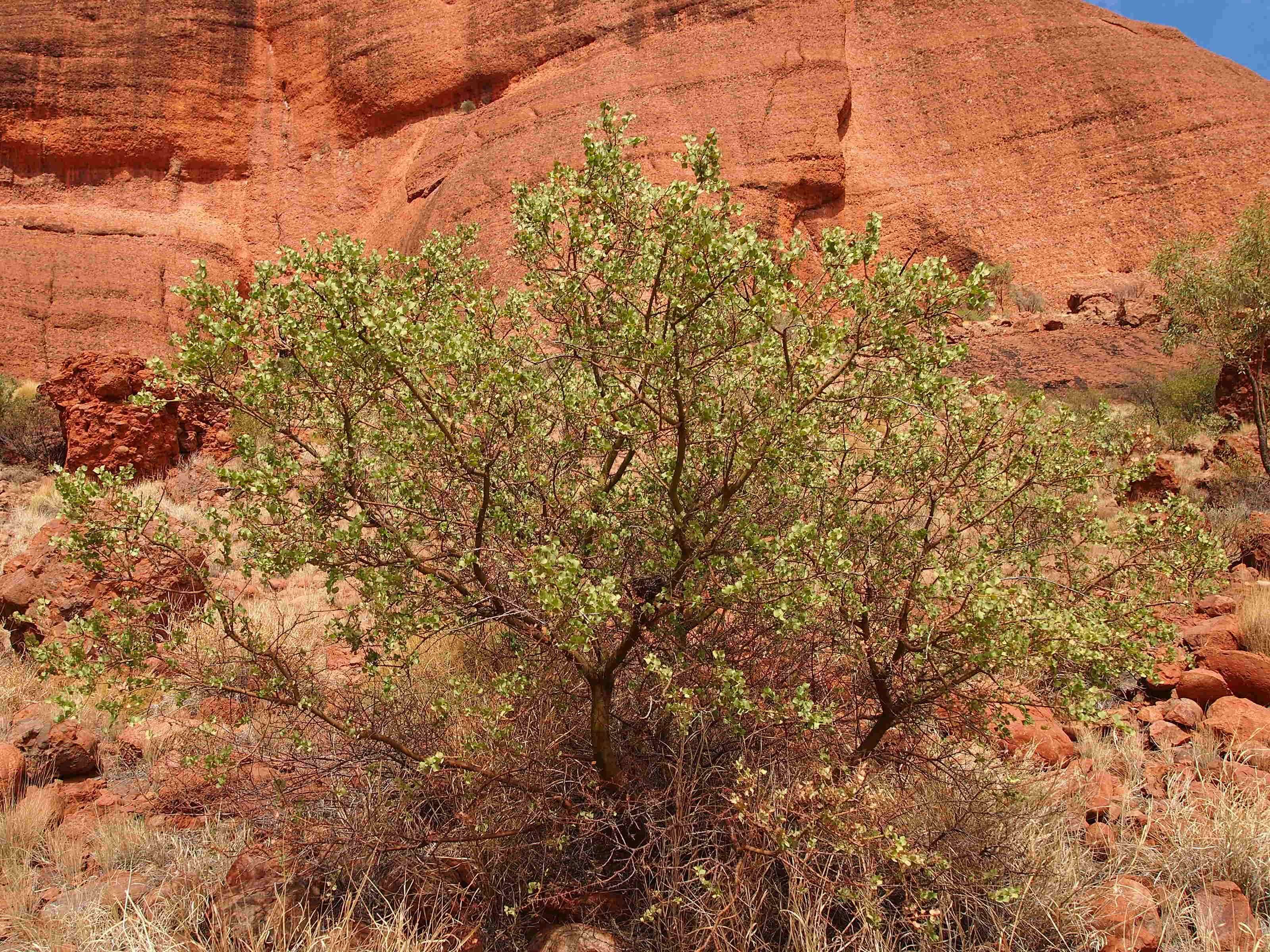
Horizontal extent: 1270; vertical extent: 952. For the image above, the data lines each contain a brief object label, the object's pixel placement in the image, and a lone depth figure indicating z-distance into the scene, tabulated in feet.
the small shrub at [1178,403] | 42.09
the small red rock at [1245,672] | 17.31
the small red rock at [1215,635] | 18.99
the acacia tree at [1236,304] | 36.86
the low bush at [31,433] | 41.37
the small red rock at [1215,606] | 21.30
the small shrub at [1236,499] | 27.94
